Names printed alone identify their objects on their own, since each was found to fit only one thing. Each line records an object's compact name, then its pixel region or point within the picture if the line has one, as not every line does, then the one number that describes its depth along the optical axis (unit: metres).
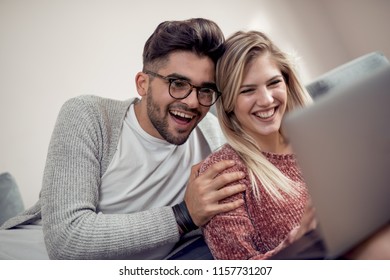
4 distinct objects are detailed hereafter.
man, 0.68
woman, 0.65
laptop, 0.41
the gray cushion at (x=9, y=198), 0.84
